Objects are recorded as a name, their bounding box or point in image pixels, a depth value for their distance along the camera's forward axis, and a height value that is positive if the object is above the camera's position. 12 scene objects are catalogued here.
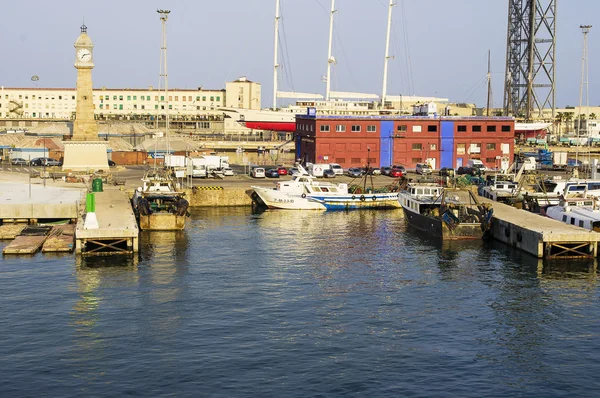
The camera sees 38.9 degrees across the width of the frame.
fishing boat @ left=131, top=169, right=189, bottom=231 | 59.53 -3.80
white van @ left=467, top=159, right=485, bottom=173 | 91.90 -0.85
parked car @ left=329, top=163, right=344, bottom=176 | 88.88 -1.48
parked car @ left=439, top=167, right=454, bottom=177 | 84.09 -1.54
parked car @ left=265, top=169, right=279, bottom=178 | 87.76 -1.96
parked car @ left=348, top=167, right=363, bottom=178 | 88.00 -1.77
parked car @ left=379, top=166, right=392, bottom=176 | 91.46 -1.59
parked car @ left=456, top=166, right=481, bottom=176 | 90.06 -1.55
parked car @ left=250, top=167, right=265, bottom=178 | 86.81 -1.94
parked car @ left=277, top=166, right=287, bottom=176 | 88.82 -1.76
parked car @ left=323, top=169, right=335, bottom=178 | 87.31 -1.88
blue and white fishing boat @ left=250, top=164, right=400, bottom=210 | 72.56 -3.62
